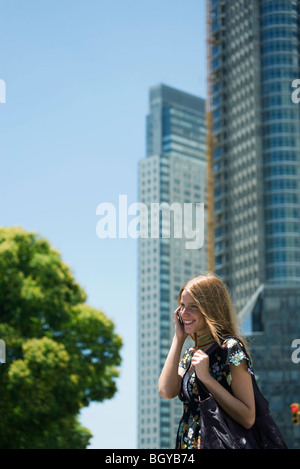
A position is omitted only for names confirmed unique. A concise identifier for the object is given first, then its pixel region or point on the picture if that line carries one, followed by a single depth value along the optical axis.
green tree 27.50
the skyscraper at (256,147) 112.31
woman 4.47
